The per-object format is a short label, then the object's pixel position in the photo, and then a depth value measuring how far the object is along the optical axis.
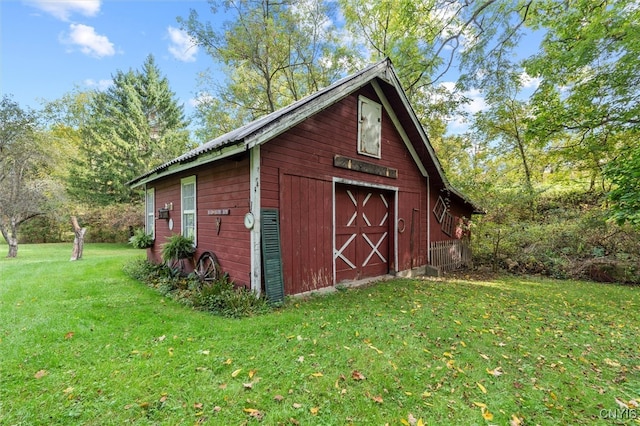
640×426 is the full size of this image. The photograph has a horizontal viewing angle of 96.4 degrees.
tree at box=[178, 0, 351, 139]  15.05
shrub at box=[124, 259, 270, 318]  4.70
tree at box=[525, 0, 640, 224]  8.43
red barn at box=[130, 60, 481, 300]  5.17
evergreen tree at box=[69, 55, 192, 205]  20.31
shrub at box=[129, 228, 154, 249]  8.65
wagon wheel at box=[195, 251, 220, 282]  5.84
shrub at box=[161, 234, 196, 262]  6.43
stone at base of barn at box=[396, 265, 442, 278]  8.33
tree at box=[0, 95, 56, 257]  13.02
